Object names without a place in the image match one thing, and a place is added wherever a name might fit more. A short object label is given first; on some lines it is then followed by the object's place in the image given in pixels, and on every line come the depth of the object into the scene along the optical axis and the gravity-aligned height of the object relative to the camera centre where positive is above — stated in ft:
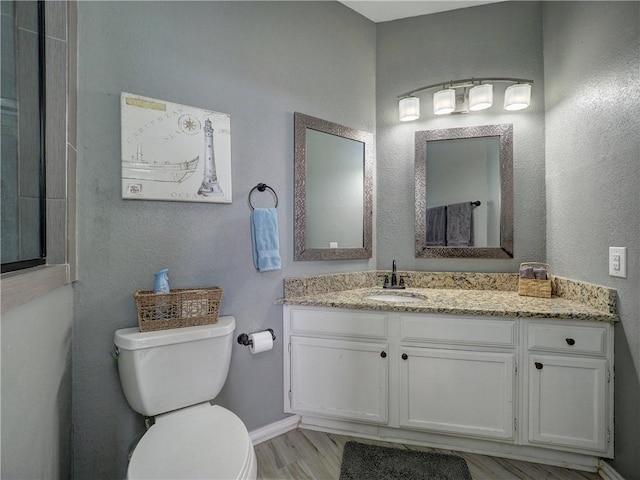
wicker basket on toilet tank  4.50 -0.98
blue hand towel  5.80 +0.01
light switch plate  4.71 -0.37
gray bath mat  5.10 -3.70
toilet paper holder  5.73 -1.76
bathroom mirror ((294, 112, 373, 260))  6.64 +1.04
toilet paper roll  5.68 -1.80
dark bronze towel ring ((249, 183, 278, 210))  6.02 +0.96
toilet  3.34 -2.22
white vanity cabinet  5.07 -2.41
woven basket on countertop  6.26 -0.97
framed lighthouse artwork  4.85 +1.39
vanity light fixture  6.84 +3.05
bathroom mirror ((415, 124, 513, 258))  7.20 +1.02
